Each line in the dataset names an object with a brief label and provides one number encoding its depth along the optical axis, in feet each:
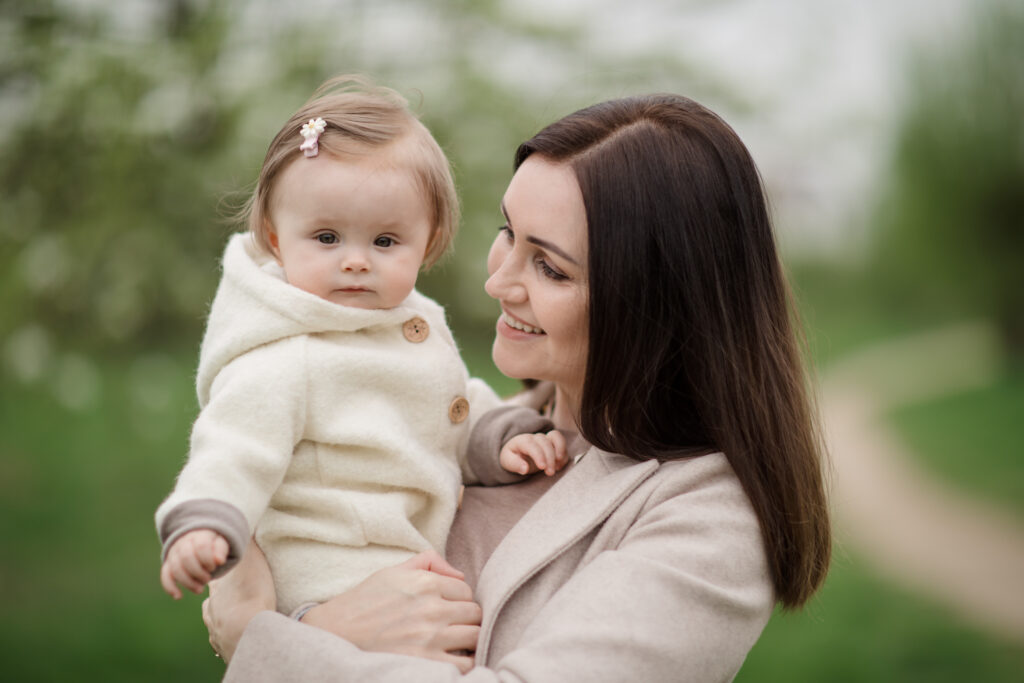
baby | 5.67
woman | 5.35
